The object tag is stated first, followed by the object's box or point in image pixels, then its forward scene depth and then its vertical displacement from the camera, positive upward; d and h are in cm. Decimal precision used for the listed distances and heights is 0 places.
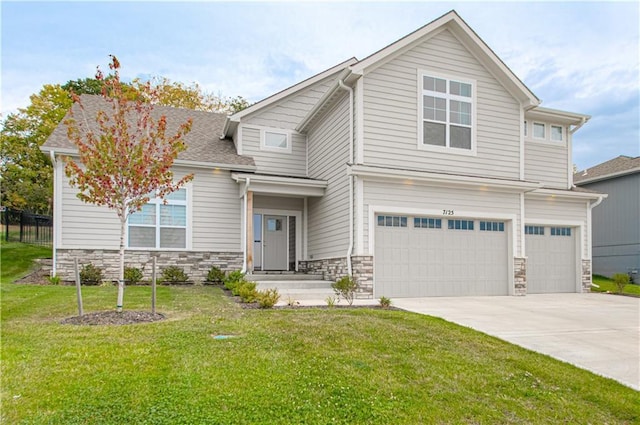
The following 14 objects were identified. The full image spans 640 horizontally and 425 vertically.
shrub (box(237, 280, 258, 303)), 945 -131
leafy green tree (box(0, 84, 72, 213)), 2311 +405
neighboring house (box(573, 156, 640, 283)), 1927 +60
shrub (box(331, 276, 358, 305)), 1023 -129
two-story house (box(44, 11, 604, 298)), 1223 +113
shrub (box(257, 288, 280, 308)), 868 -134
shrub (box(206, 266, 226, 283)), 1380 -140
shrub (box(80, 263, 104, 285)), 1243 -126
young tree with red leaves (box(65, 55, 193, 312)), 704 +107
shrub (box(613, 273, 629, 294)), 1466 -156
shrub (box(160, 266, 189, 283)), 1333 -135
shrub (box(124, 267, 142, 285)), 1284 -130
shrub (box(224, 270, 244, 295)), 1178 -131
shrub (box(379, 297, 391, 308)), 946 -149
